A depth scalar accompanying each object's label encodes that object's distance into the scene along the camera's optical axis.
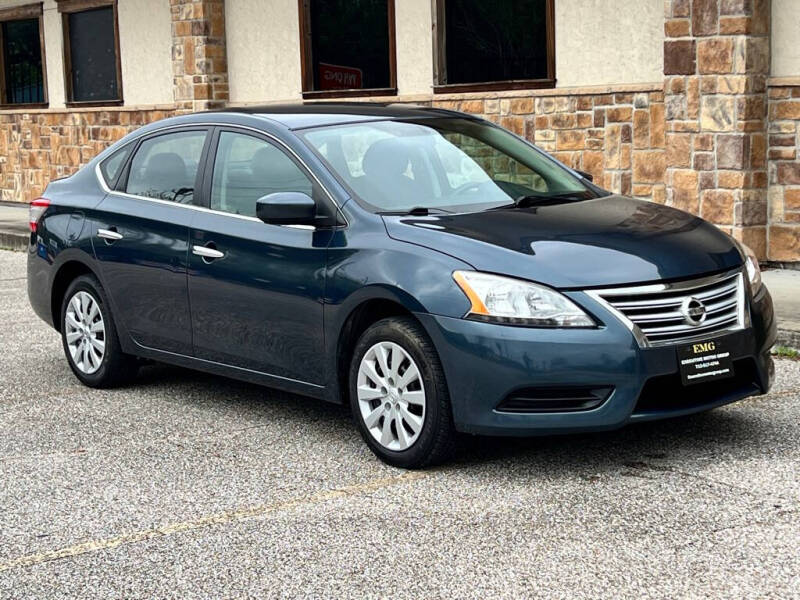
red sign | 16.55
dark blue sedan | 5.66
